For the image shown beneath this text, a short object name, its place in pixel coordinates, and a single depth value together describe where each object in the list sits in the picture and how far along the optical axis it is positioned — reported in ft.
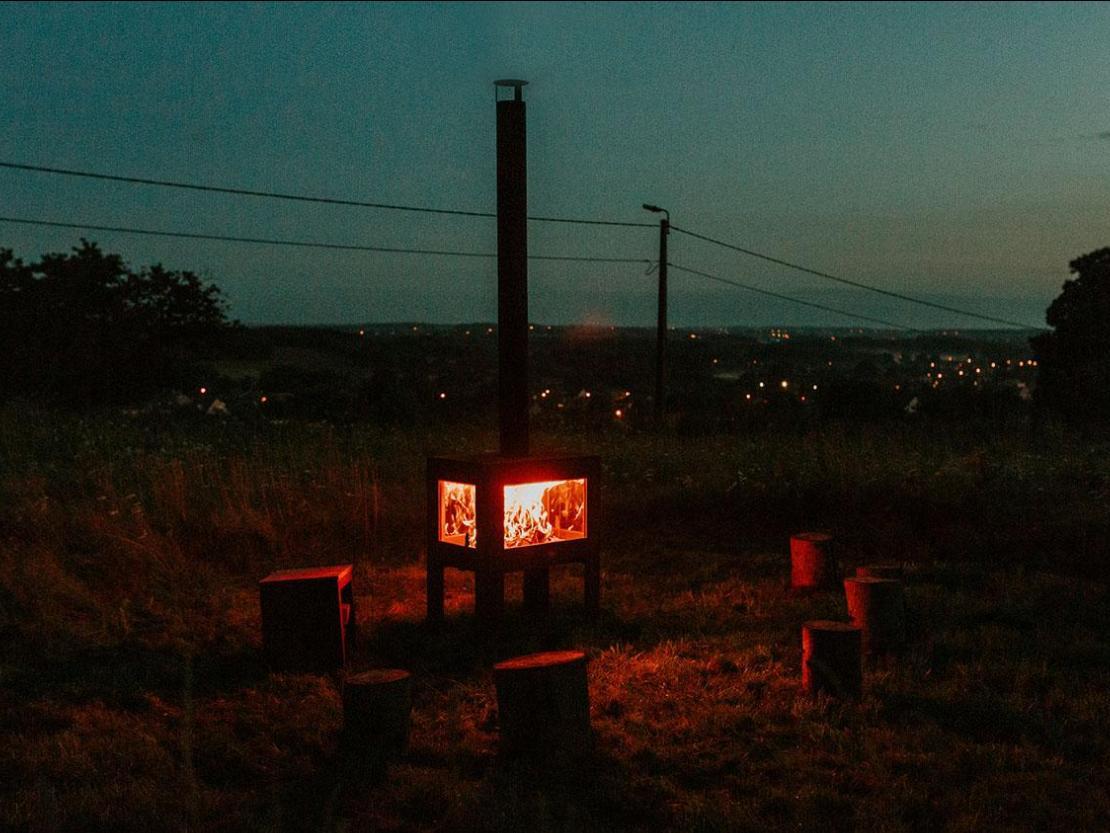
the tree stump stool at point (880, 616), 20.51
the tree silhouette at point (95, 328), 96.94
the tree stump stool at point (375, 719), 15.55
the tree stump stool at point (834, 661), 17.52
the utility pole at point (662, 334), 66.69
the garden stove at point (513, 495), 22.04
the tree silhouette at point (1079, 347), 94.99
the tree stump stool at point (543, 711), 15.35
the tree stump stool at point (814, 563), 26.50
